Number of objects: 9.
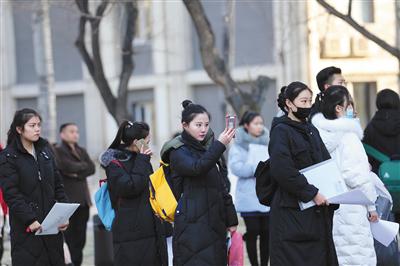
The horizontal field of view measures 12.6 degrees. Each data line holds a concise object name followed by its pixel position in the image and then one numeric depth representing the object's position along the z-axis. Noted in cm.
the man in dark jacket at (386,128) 1808
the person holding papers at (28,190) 1623
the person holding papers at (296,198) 1346
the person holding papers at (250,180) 2080
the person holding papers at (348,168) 1475
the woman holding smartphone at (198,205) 1423
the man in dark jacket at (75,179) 2239
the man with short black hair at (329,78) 1695
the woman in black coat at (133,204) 1613
